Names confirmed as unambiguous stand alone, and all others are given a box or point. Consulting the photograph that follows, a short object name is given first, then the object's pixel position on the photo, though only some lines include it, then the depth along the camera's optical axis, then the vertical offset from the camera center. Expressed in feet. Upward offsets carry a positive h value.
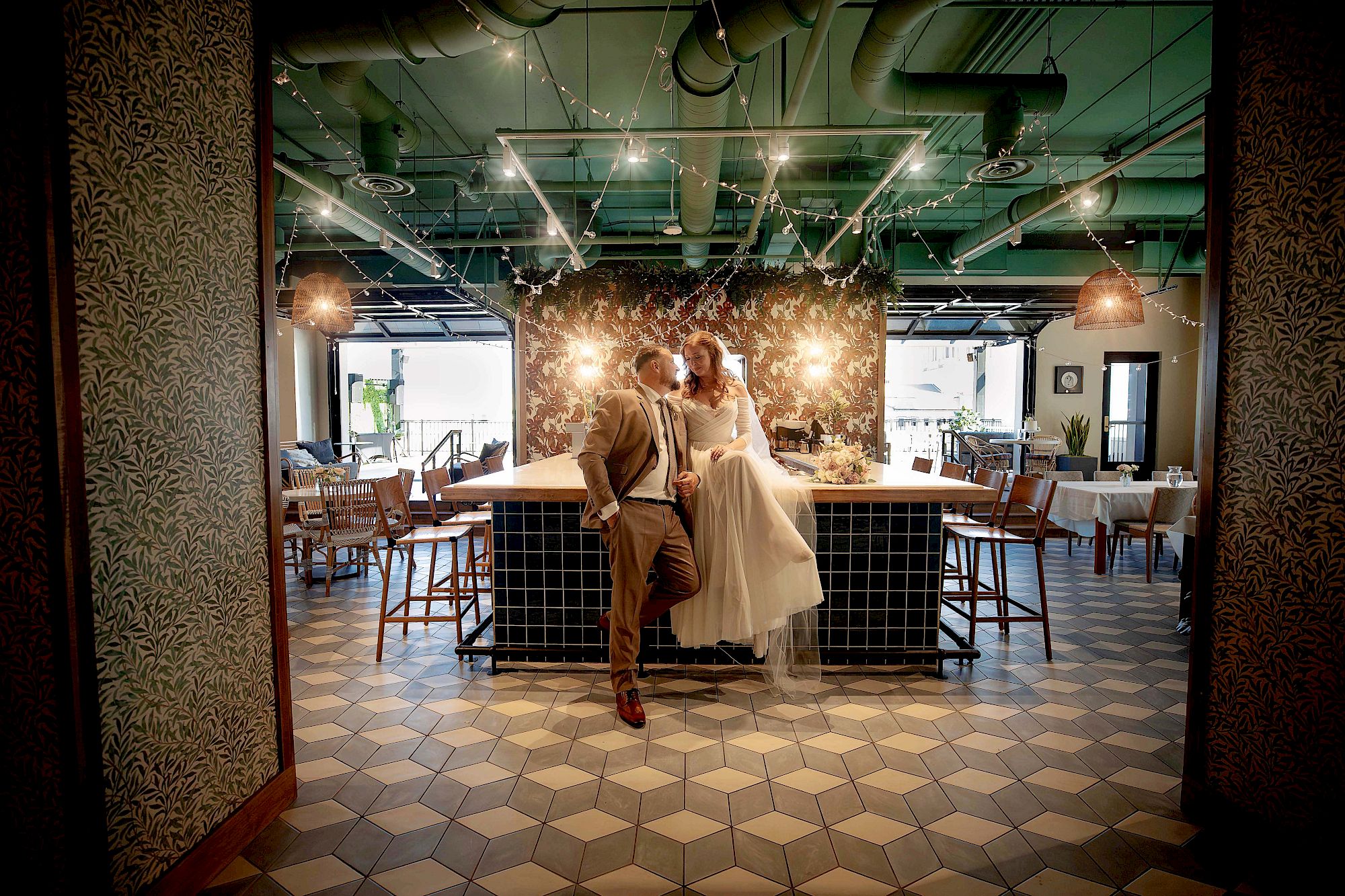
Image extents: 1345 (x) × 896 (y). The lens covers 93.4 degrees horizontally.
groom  9.89 -1.42
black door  36.47 +0.35
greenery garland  26.61 +5.44
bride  10.46 -2.12
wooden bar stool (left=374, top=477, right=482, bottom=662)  12.74 -2.96
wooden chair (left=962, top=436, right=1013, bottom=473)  32.31 -2.07
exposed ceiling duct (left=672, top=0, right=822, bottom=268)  11.65 +7.38
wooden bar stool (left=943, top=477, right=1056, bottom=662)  12.52 -2.41
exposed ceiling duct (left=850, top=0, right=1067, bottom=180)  15.33 +7.91
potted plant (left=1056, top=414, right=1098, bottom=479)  29.86 -1.71
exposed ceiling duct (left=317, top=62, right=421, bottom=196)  16.53 +8.06
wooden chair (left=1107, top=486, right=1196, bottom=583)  18.71 -2.85
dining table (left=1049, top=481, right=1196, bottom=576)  19.67 -2.79
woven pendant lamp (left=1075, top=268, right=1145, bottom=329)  17.12 +3.14
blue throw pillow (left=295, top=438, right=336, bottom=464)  34.73 -2.21
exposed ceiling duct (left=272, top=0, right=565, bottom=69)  11.16 +7.14
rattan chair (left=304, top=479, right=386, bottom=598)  17.65 -3.06
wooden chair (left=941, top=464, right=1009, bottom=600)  13.63 -2.38
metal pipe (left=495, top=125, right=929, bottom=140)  12.89 +5.93
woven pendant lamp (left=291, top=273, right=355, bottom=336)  19.24 +3.27
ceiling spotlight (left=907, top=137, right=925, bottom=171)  14.49 +6.04
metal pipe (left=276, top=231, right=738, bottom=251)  24.83 +7.15
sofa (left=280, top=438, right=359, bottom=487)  27.48 -2.24
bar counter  11.83 -3.19
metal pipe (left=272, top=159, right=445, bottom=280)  18.63 +7.12
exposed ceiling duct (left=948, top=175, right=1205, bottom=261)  22.71 +7.95
